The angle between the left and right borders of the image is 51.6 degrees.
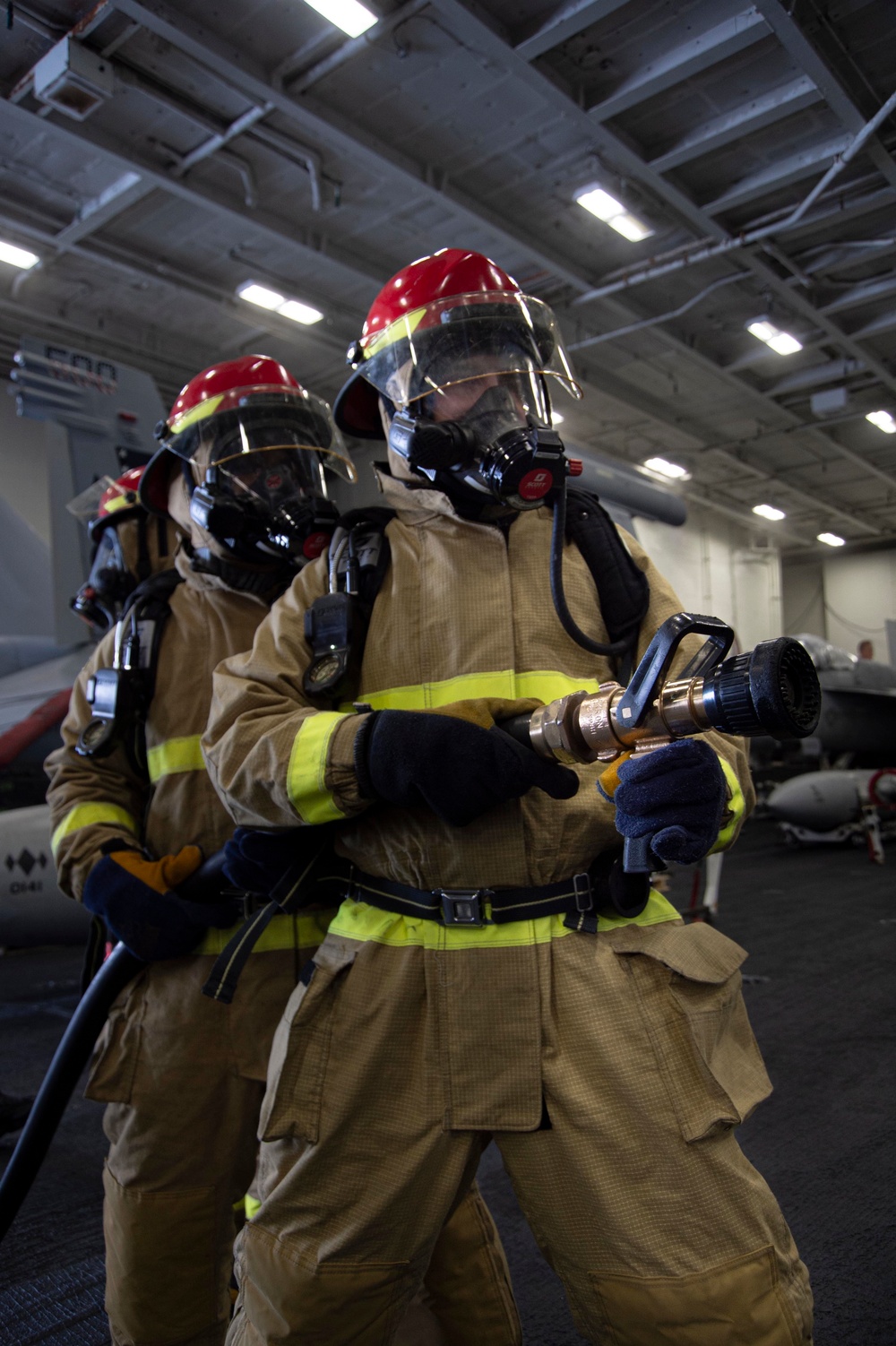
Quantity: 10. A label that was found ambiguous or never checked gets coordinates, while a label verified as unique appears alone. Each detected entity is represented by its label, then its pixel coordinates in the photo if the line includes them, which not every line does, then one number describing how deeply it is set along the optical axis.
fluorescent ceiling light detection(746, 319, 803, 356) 10.40
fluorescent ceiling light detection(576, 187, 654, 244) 7.73
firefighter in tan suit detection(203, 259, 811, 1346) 1.12
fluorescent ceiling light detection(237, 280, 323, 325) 9.16
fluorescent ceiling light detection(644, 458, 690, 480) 15.37
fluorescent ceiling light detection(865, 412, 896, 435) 13.64
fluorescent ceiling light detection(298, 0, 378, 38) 5.39
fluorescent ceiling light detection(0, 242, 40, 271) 8.27
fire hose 1.94
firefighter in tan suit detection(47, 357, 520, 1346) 1.68
